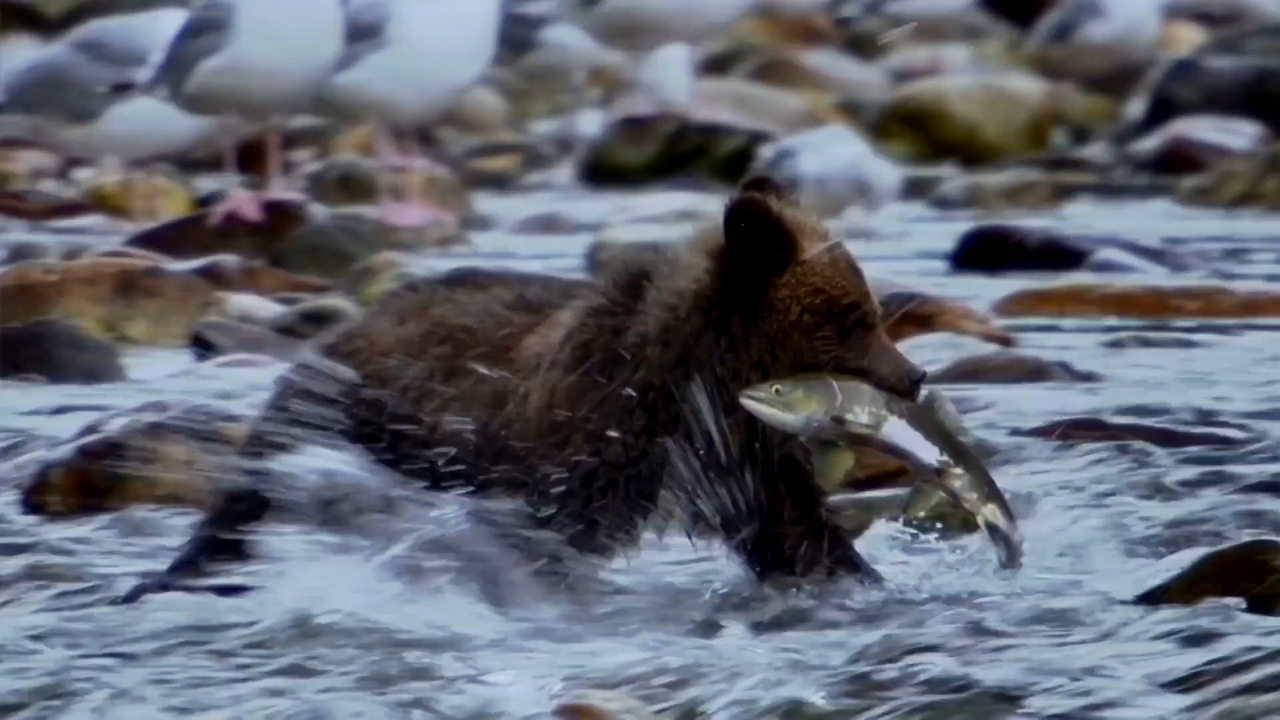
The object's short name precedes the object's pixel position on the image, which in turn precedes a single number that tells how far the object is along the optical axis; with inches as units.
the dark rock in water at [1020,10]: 1961.1
